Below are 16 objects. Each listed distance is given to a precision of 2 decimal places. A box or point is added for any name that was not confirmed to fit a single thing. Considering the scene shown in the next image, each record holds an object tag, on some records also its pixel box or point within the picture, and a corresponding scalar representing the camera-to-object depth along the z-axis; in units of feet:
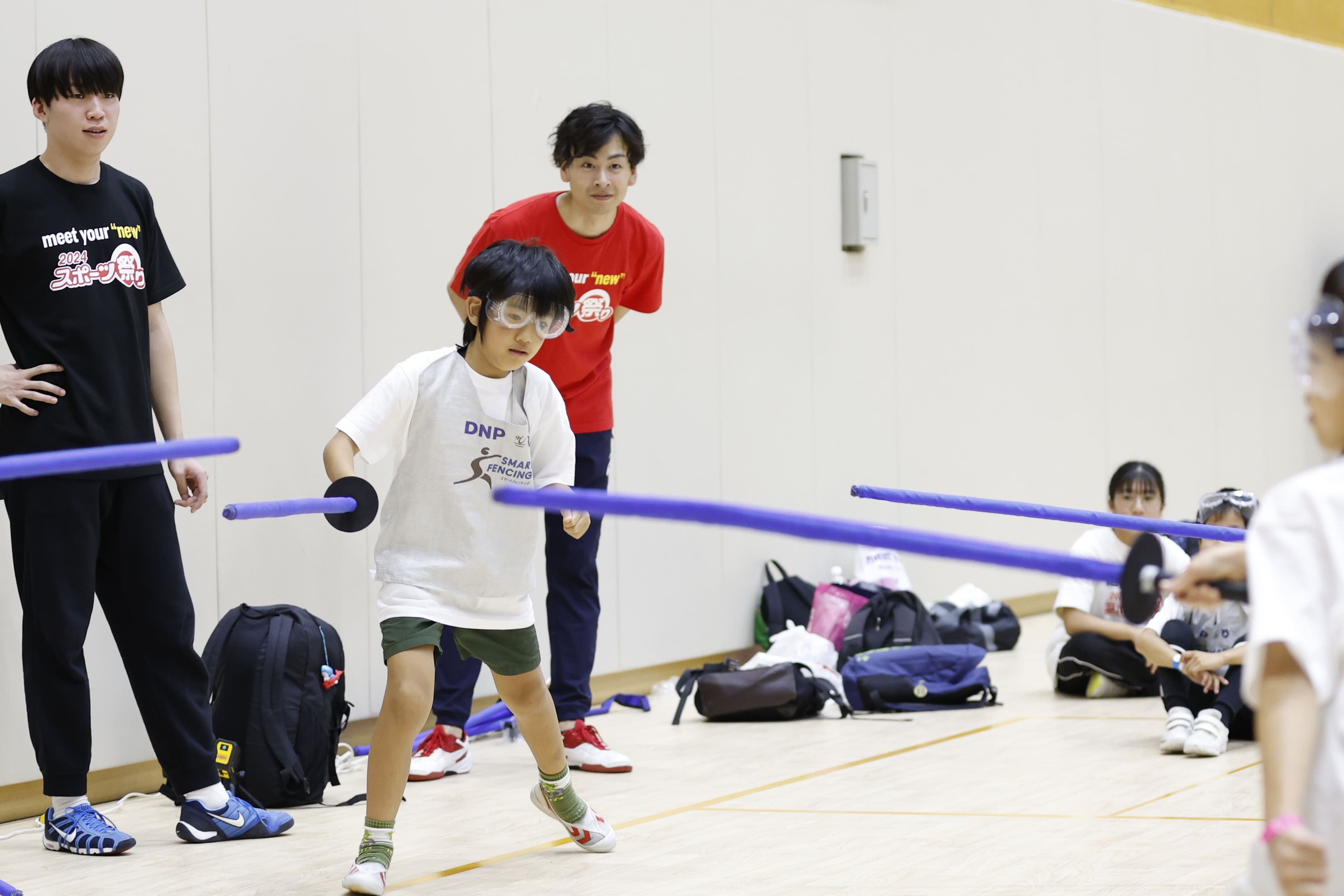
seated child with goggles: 28.40
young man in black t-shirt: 22.30
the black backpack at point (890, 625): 37.19
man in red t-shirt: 27.63
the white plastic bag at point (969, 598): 44.01
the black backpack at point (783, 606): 40.06
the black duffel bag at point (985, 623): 41.96
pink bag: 39.32
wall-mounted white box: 43.06
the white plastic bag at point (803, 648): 37.65
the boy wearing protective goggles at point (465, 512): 19.93
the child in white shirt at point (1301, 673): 9.66
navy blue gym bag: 34.47
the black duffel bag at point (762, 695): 33.42
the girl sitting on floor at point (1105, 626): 33.19
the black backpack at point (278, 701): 25.58
